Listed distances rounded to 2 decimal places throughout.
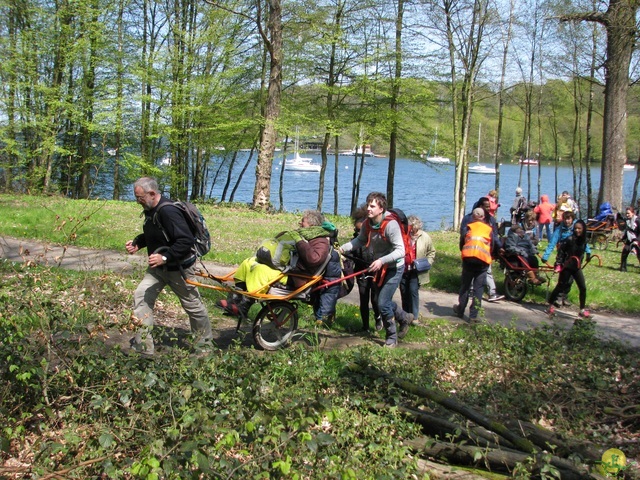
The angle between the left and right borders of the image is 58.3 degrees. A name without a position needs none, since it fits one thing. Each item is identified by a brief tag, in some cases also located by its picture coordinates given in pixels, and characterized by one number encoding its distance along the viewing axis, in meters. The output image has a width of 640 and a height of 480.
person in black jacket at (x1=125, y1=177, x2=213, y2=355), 5.49
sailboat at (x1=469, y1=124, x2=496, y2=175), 83.82
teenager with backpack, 6.79
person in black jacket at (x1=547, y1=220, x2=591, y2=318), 9.70
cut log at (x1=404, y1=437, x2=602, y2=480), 3.71
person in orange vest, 8.88
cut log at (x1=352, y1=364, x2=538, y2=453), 4.11
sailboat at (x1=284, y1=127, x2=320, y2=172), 75.06
